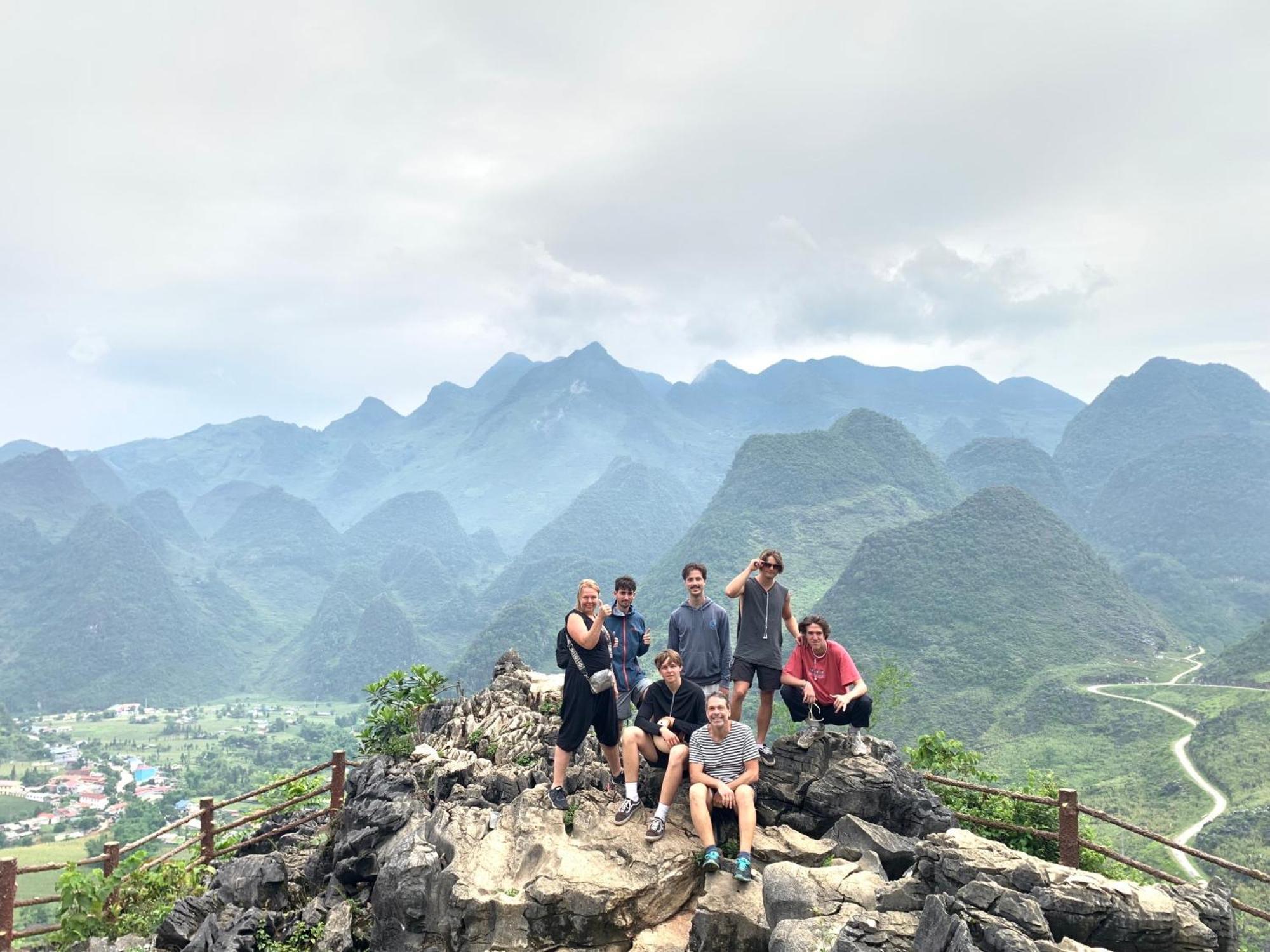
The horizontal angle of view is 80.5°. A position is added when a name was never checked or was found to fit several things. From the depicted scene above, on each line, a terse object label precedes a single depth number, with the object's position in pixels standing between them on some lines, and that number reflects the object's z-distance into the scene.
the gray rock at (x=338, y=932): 7.84
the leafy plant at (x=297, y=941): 8.05
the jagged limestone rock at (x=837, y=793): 8.40
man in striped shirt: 7.23
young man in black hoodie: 7.76
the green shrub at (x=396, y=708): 11.73
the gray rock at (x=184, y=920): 8.80
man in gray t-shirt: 8.86
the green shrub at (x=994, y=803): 10.41
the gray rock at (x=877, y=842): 7.69
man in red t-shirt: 8.58
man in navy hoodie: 8.72
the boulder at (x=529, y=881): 7.04
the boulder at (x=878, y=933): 5.62
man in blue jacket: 8.49
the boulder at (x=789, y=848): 7.57
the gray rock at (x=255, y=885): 9.09
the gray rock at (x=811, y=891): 6.40
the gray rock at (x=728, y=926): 6.50
